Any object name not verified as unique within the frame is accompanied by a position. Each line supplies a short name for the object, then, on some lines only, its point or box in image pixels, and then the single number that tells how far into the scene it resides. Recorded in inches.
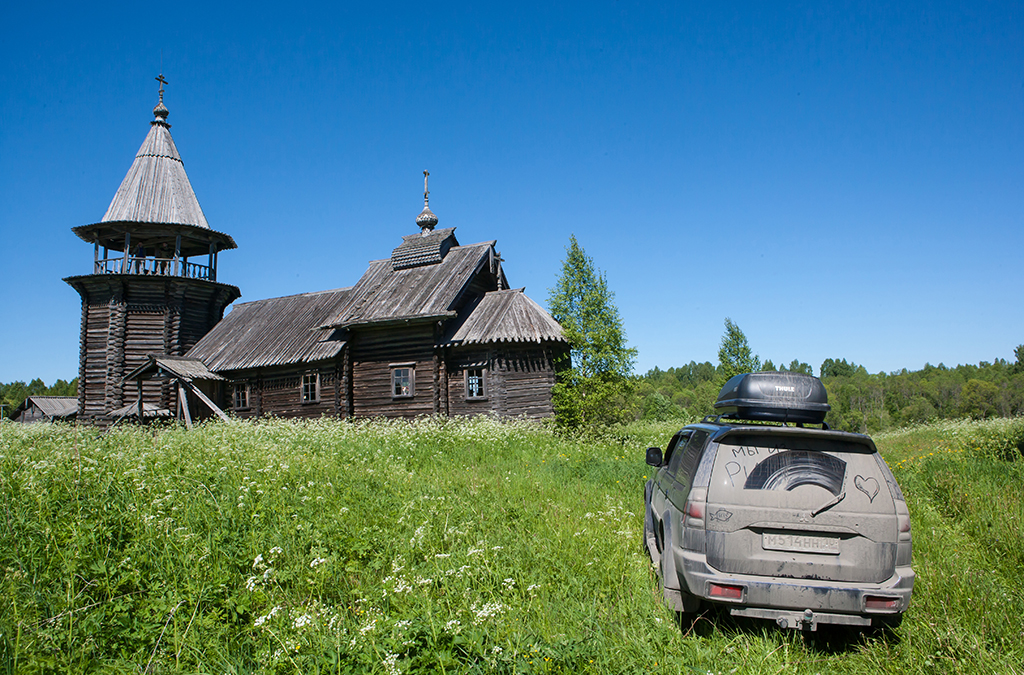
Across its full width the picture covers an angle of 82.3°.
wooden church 863.1
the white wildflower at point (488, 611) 159.2
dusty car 165.2
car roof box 214.1
